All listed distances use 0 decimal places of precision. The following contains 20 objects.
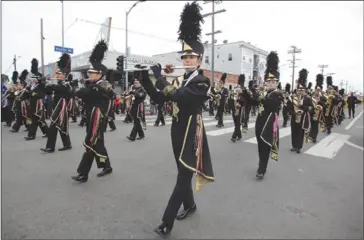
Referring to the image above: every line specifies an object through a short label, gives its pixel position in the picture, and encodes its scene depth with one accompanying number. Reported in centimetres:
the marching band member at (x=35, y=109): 918
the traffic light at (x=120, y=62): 1085
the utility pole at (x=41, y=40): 2216
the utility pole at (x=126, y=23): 2471
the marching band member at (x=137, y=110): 969
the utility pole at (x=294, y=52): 6309
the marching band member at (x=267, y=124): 597
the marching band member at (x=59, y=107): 718
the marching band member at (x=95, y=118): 524
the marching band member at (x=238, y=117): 977
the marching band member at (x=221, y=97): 1404
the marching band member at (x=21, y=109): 1027
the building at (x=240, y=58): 6225
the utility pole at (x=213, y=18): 3206
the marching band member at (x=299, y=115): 885
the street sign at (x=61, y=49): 1828
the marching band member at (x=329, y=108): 1397
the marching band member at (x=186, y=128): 340
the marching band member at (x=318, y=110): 1115
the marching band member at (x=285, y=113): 1347
